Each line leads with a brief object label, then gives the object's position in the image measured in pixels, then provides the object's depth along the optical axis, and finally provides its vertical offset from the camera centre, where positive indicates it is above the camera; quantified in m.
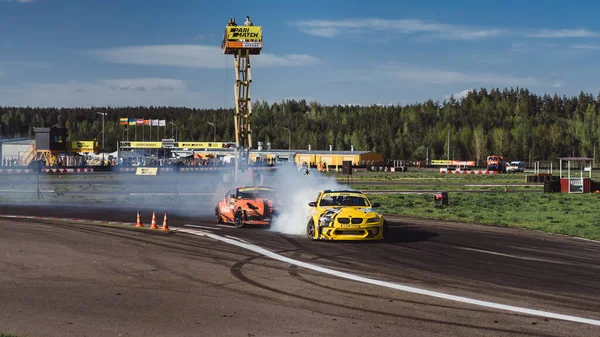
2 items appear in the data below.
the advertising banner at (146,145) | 119.95 +1.85
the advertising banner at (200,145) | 117.34 +1.86
